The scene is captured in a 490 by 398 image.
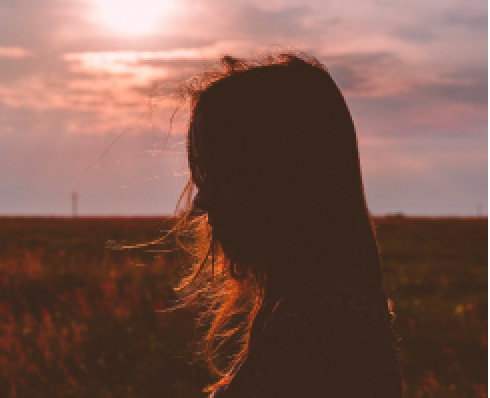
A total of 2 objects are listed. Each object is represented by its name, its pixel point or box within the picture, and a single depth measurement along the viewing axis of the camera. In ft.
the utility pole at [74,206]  202.40
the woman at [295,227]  3.74
